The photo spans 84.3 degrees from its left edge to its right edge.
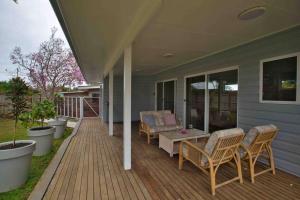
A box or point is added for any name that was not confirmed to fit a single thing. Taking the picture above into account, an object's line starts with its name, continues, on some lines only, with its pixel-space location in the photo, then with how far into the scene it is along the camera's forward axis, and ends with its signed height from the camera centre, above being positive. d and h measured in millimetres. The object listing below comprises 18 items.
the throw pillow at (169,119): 5371 -783
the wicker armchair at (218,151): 2256 -803
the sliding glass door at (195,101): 5113 -179
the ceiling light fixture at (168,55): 4591 +1161
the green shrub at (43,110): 4042 -383
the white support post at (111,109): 5775 -474
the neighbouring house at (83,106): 10264 -748
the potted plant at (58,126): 5577 -1038
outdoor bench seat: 4840 -920
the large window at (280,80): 2822 +304
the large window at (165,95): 6969 +38
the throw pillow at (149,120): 5191 -779
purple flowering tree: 10203 +2050
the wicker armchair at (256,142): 2510 -719
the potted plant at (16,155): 2371 -869
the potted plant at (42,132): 3887 -864
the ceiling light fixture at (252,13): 2182 +1157
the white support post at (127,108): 3072 -233
